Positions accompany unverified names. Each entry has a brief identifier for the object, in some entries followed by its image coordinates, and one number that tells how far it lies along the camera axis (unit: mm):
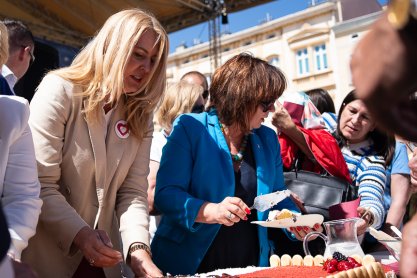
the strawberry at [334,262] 1311
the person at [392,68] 425
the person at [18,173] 1017
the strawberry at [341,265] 1284
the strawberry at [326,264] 1326
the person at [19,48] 2635
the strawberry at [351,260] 1320
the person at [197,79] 3048
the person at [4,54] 1176
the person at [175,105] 2538
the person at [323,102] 2832
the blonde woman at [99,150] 1338
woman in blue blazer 1705
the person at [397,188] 2166
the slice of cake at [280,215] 1583
